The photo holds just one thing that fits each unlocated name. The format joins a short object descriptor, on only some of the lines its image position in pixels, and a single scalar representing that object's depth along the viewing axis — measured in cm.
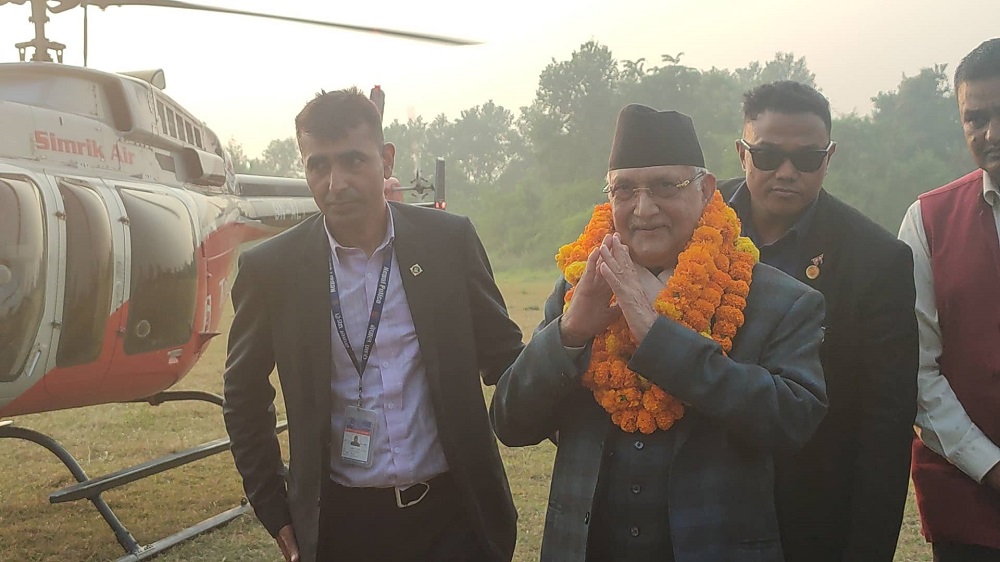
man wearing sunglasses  214
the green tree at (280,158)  6550
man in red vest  242
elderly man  177
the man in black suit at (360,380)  242
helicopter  425
